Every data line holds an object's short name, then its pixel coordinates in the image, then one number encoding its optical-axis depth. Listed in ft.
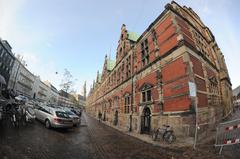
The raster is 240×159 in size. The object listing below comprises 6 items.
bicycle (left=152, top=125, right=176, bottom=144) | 27.90
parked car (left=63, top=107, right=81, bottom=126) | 47.22
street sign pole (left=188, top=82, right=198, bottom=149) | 22.54
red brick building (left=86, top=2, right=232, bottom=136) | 30.30
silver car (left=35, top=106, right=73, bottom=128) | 33.06
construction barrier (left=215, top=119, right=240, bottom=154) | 17.70
